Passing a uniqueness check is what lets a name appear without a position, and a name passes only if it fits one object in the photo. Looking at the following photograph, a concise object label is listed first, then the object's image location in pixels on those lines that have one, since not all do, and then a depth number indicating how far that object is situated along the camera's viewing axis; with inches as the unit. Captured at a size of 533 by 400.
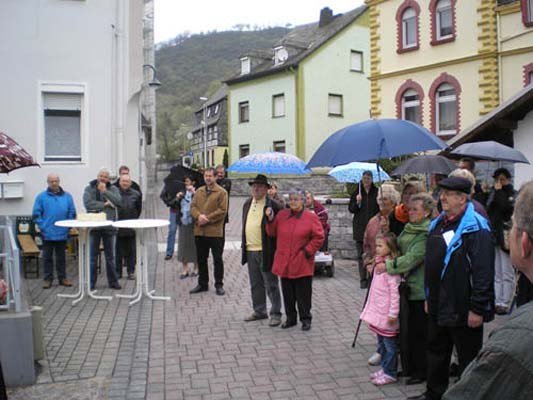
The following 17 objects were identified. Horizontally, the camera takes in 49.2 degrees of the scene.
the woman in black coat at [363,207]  386.6
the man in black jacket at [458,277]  170.1
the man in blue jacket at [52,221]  382.6
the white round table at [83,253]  340.5
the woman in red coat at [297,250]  277.3
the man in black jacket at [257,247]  300.5
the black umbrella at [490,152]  324.2
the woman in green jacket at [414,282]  205.6
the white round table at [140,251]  341.7
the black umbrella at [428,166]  327.3
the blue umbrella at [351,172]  437.4
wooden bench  423.2
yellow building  808.3
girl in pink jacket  211.6
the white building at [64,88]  481.4
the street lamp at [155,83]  788.6
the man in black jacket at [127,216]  408.7
